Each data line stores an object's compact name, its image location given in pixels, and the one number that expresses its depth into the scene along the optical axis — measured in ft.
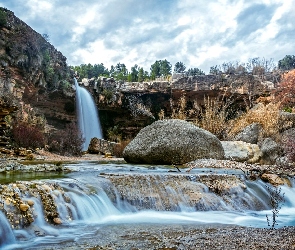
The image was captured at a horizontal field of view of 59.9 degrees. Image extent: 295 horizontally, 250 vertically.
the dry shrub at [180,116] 36.47
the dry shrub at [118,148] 35.30
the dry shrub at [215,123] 33.71
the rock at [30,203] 9.02
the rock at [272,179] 15.02
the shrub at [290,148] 22.07
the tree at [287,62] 109.45
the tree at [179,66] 119.23
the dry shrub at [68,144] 33.14
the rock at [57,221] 8.93
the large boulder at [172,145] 21.20
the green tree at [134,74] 92.23
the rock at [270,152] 26.51
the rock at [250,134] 30.21
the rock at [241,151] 25.32
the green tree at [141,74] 89.89
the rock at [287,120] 31.75
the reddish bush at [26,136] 28.86
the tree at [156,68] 119.25
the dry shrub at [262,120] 31.58
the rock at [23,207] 8.65
